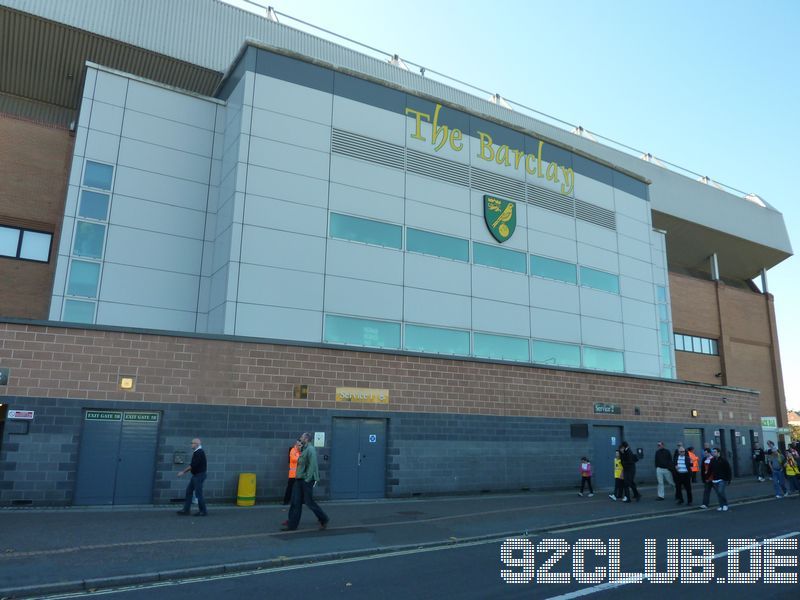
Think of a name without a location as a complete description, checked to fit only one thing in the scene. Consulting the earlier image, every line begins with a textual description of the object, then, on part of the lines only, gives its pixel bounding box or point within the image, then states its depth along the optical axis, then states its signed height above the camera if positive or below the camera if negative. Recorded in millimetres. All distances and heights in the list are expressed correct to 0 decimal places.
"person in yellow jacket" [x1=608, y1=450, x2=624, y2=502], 18014 -1295
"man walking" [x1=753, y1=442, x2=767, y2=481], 28678 -1198
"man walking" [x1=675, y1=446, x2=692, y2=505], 17453 -1081
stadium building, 15438 +5358
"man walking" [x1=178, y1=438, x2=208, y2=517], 13266 -1121
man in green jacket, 11508 -1071
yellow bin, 15492 -1595
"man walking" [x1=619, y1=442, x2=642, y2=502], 17781 -958
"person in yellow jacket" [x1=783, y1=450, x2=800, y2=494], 19125 -1022
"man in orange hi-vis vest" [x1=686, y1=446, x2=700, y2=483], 18327 -680
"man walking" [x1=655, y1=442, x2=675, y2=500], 18703 -868
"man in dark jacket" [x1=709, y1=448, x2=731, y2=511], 16062 -1028
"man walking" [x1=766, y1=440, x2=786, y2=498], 19672 -1096
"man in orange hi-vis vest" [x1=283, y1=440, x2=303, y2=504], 15617 -756
